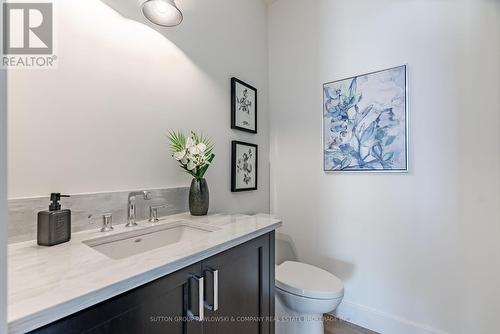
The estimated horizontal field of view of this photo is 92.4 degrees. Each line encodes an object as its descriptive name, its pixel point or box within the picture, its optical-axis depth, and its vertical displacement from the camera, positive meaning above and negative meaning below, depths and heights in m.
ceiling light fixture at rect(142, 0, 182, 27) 1.08 +0.73
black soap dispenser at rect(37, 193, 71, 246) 0.77 -0.18
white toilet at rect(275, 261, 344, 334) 1.29 -0.69
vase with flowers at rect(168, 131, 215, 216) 1.23 +0.05
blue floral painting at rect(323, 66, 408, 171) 1.55 +0.34
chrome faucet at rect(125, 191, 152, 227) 1.07 -0.17
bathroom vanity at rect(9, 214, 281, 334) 0.48 -0.28
